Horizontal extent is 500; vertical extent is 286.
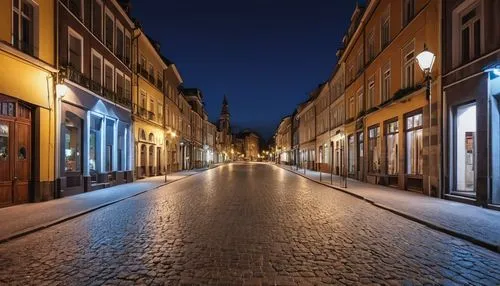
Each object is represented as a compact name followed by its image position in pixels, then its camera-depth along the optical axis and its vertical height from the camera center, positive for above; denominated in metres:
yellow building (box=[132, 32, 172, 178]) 29.25 +3.19
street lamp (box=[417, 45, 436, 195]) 13.94 +2.99
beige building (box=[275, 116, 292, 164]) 86.90 +1.36
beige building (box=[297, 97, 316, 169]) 54.28 +2.05
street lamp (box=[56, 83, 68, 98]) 16.19 +2.35
